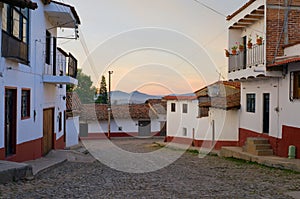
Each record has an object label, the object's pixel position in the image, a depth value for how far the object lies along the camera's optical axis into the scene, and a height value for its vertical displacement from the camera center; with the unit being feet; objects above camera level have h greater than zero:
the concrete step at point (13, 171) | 26.01 -5.41
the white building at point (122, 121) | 136.67 -7.68
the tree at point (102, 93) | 222.22 +5.56
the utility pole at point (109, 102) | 136.64 -0.44
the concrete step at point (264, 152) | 51.44 -7.14
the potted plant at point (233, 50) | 61.62 +9.12
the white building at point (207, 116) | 74.08 -3.52
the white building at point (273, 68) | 46.98 +4.90
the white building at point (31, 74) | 34.45 +3.16
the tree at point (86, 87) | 212.17 +9.18
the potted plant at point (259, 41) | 50.78 +8.75
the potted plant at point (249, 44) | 54.67 +8.88
